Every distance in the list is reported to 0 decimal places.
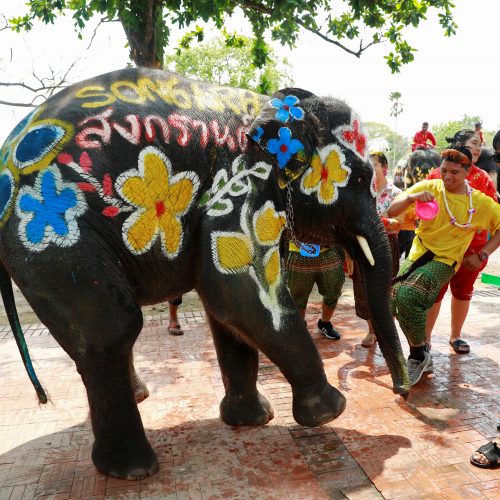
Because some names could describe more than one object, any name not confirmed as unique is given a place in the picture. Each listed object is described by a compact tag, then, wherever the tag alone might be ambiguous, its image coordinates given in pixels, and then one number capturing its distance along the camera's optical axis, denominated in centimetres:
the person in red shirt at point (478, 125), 868
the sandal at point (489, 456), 282
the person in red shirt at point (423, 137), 1012
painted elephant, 253
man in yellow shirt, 402
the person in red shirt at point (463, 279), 459
